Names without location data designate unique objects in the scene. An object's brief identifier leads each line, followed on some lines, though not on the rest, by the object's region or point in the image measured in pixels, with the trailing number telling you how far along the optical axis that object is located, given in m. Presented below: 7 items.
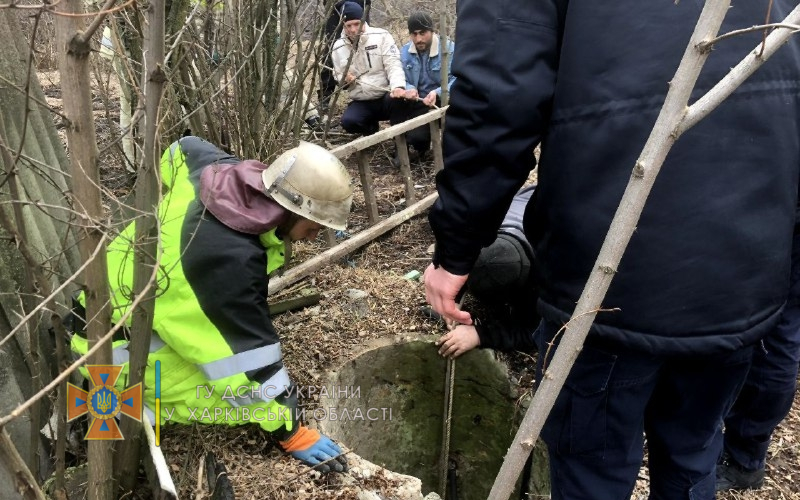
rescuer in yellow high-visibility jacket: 2.17
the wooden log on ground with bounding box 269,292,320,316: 3.48
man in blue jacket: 6.69
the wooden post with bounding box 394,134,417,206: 5.43
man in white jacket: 6.71
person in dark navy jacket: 1.36
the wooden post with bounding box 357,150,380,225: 4.73
